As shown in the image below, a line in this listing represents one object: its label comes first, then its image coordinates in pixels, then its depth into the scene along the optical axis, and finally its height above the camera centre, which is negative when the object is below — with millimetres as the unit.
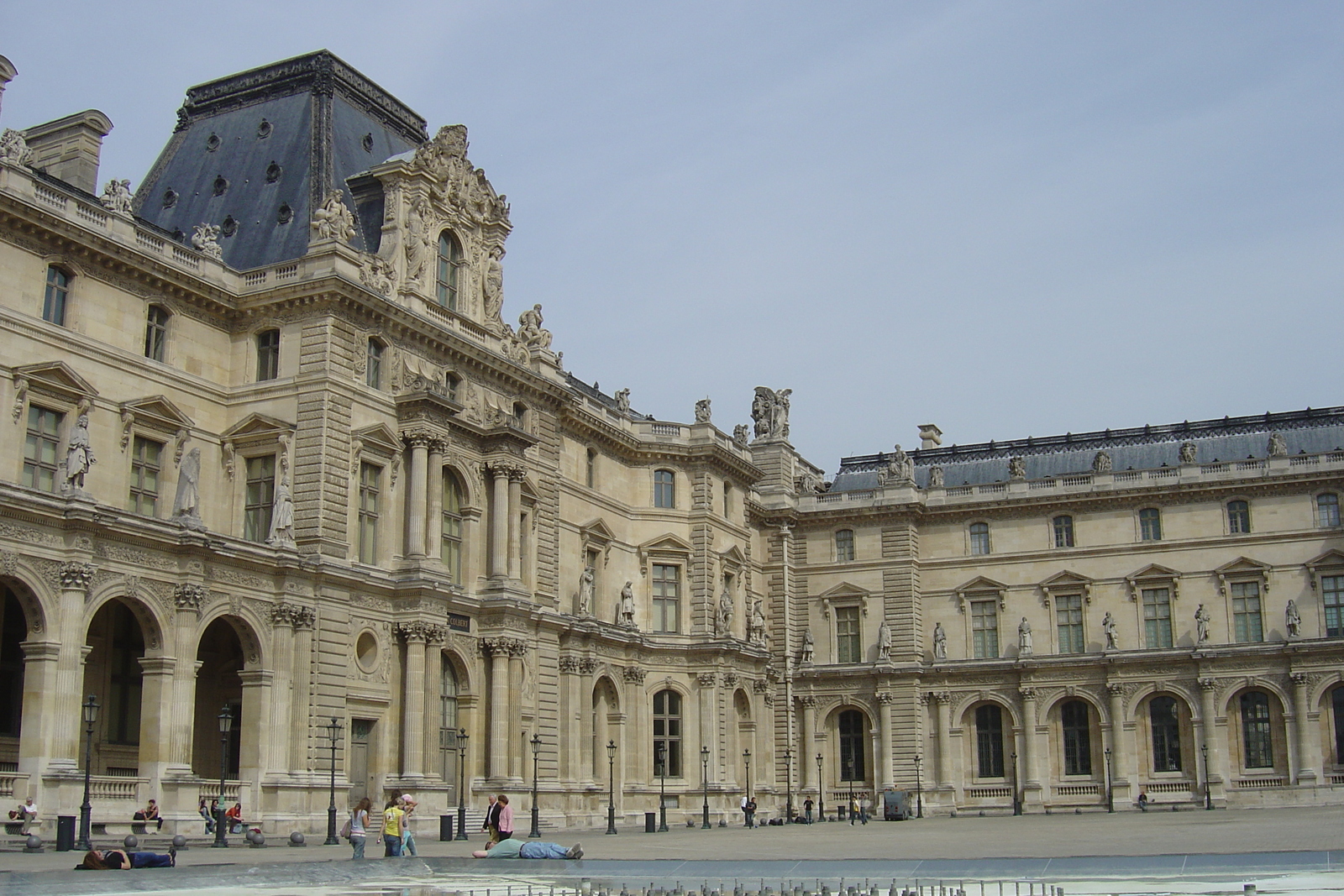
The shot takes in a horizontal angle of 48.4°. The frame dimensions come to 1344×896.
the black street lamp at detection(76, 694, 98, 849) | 30838 -1416
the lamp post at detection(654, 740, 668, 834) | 53031 -1480
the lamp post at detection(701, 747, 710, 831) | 59406 -1015
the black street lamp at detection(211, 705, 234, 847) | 34688 -665
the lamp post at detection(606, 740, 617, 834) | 49375 -1462
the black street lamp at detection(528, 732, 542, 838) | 45309 -371
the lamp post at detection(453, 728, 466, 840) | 43931 -900
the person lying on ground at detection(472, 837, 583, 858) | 25297 -1825
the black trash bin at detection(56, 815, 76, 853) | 30281 -1722
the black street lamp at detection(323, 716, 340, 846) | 37094 -2037
